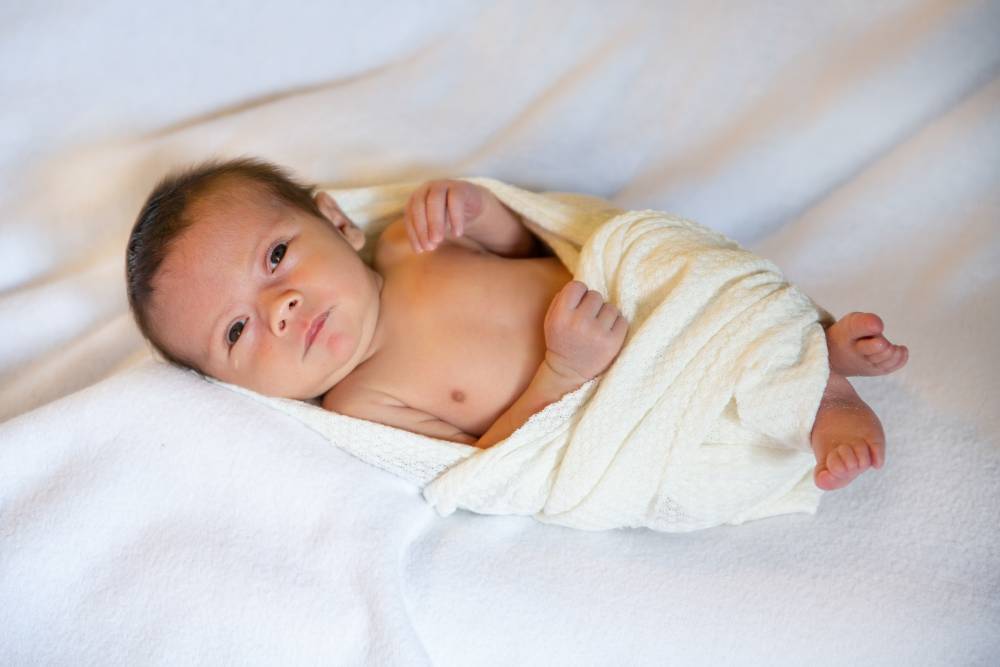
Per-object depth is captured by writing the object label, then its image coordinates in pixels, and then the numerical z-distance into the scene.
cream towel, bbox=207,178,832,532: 0.95
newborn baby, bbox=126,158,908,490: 0.99
